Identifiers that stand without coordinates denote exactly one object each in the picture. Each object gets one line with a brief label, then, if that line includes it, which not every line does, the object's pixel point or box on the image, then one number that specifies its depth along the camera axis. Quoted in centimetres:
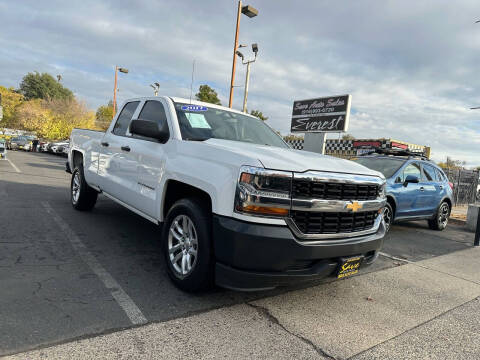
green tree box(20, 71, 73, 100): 7544
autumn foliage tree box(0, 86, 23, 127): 5303
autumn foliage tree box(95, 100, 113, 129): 6776
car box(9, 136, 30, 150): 2955
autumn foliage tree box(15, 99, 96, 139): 3825
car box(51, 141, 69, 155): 2594
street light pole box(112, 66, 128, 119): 2386
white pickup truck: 273
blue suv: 679
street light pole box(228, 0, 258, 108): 1280
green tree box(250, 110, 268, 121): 3328
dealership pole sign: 1424
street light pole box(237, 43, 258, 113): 1626
